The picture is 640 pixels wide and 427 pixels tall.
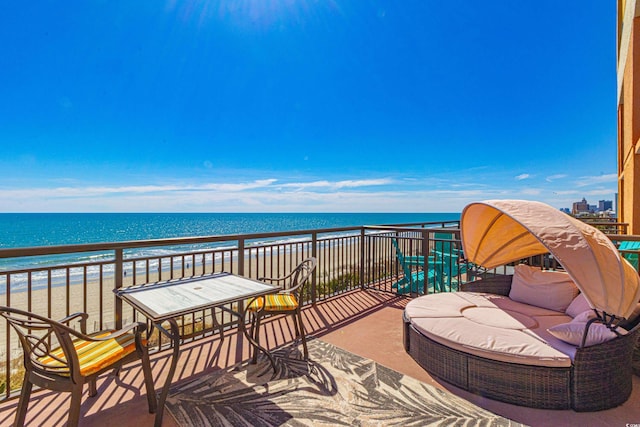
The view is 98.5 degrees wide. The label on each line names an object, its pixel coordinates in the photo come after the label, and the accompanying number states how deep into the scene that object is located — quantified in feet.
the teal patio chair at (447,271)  15.22
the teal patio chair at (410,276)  15.08
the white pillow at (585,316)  6.32
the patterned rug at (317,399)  5.86
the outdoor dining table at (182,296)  5.64
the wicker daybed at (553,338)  5.96
